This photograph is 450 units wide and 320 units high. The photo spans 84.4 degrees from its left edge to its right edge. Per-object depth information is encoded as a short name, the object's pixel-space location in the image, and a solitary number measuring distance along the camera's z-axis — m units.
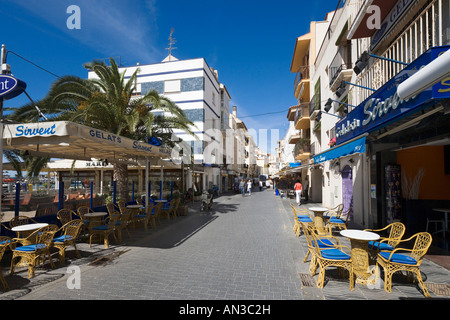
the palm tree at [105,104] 10.39
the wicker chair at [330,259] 4.34
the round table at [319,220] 8.09
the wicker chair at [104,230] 7.04
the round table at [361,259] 4.50
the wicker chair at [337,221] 7.61
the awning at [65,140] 5.41
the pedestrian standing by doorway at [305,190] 19.67
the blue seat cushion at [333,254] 4.39
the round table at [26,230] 5.32
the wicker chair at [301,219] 8.21
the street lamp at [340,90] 8.78
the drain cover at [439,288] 4.12
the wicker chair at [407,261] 4.11
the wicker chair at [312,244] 4.97
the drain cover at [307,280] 4.55
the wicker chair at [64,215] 7.30
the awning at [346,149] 6.83
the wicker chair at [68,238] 5.64
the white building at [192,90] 25.14
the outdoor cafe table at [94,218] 7.38
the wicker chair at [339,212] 8.54
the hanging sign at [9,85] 5.29
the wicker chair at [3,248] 4.33
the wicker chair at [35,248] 4.89
